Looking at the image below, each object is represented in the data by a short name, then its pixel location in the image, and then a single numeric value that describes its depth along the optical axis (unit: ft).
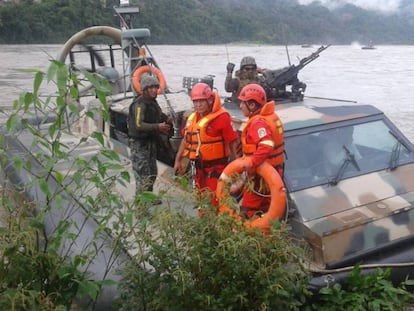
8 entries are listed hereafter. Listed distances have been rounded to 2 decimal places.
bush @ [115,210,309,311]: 8.07
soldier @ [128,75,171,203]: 14.19
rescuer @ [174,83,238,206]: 13.29
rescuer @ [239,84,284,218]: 11.84
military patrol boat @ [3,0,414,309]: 11.48
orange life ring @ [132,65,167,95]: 20.19
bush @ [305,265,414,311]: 10.55
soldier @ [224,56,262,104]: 16.38
